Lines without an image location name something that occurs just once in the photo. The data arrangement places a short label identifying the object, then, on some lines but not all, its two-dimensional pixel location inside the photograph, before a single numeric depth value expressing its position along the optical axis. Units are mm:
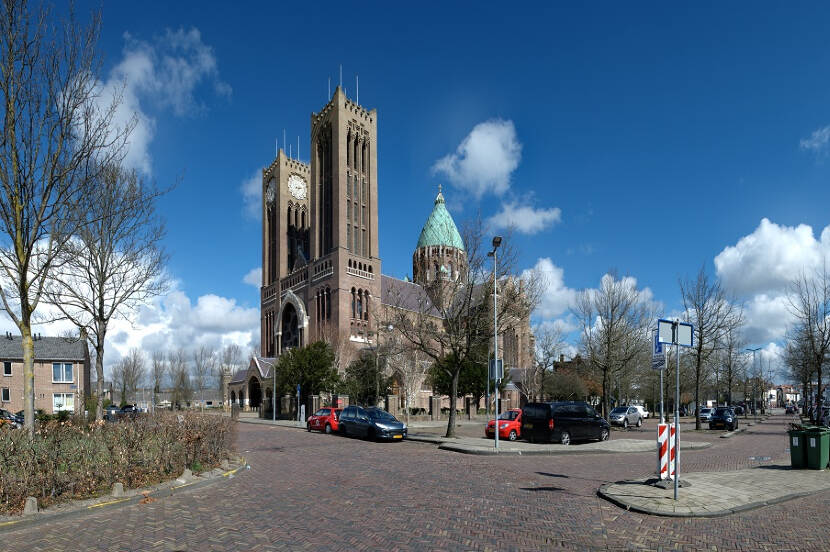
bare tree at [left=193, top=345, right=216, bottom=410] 94125
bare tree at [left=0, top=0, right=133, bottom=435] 9820
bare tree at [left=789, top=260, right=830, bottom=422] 30344
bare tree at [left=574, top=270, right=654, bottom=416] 33938
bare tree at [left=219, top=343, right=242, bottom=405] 97312
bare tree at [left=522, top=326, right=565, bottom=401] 49375
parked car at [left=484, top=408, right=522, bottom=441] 23453
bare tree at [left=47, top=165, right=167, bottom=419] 17750
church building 60906
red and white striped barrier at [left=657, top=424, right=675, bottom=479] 10328
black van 21234
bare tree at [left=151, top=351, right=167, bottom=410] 91125
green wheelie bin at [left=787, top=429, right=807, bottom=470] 13531
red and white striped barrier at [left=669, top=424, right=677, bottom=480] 10414
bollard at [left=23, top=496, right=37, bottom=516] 8125
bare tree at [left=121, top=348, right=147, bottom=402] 80438
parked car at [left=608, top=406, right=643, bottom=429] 36062
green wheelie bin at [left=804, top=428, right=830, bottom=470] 13281
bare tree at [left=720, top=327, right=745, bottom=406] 45912
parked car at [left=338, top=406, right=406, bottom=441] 22844
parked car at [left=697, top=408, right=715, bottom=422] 47053
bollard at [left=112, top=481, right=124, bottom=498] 9547
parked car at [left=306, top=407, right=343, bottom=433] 28109
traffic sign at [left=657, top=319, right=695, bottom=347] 9906
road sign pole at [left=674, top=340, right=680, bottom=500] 9515
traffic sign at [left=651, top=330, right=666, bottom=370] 10120
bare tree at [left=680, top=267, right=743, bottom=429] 32312
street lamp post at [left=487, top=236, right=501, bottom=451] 20014
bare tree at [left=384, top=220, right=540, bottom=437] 24641
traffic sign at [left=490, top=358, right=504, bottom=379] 19969
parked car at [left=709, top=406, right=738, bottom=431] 33312
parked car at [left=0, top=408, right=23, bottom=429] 30472
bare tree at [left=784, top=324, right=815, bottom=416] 37562
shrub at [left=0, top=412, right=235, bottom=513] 8477
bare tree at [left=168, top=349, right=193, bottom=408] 77500
